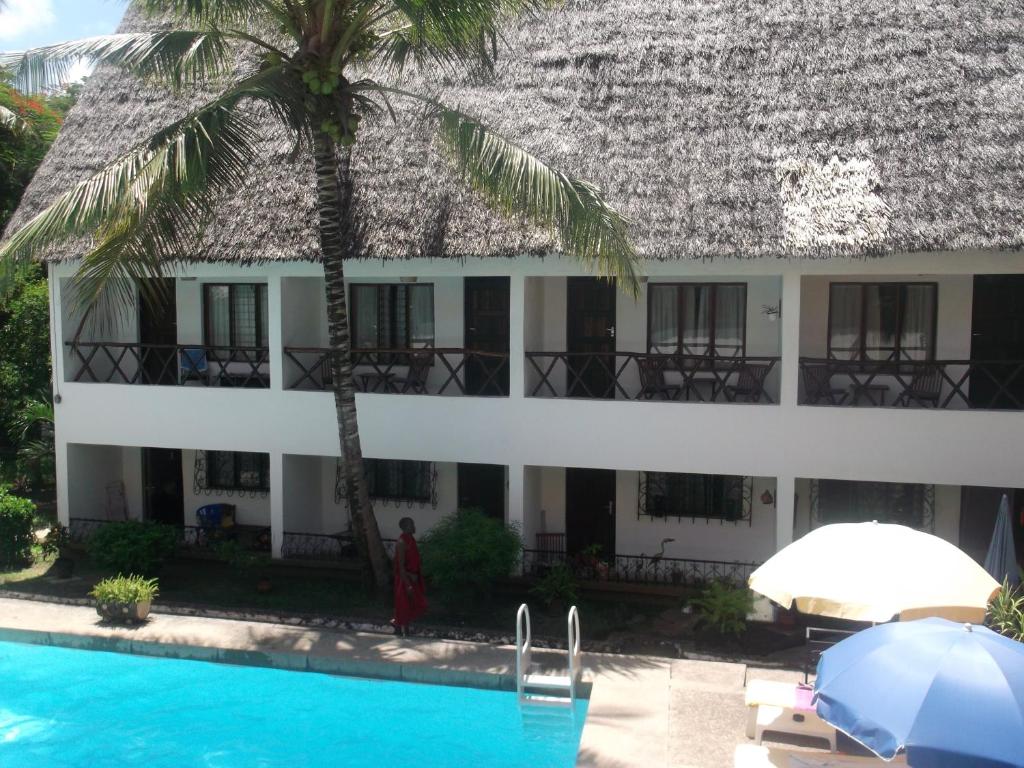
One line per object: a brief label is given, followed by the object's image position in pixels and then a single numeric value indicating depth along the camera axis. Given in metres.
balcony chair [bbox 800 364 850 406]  12.59
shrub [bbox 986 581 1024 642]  9.72
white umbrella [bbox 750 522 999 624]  7.81
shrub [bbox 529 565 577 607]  12.16
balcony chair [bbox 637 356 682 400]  13.15
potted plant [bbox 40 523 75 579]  14.05
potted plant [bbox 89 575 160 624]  11.51
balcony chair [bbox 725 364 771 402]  12.77
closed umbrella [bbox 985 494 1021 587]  10.26
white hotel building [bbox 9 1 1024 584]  11.50
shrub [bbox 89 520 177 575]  12.56
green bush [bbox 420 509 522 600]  11.70
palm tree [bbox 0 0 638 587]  9.98
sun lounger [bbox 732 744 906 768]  7.56
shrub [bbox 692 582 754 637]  11.02
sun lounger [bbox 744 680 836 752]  8.34
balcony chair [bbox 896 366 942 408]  12.35
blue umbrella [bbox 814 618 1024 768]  5.45
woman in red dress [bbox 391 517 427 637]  11.03
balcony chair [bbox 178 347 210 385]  15.24
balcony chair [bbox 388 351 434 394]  13.73
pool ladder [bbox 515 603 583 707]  9.55
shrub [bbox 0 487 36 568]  13.76
